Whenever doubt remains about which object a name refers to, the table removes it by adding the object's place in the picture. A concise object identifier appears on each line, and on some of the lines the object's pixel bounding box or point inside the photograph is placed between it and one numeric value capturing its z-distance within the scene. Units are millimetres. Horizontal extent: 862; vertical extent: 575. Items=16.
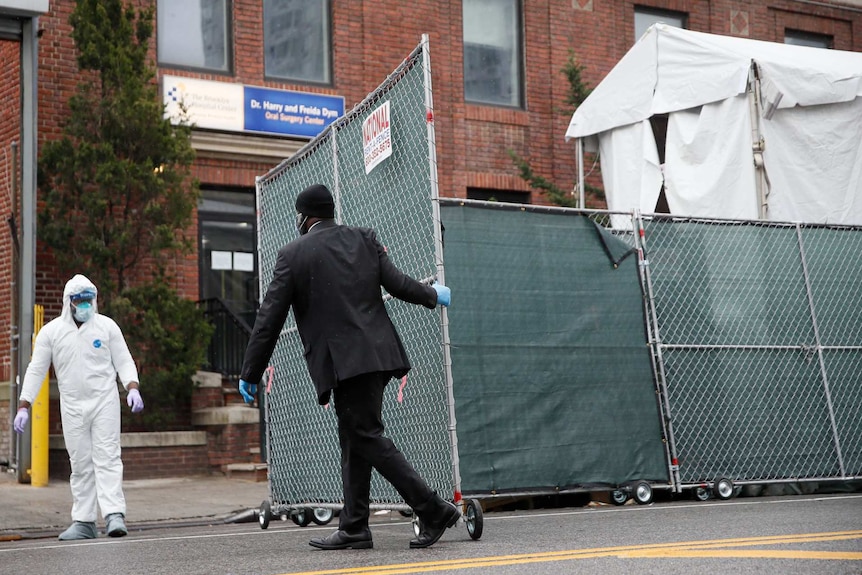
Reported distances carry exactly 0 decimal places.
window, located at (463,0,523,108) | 18656
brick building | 15523
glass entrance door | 16328
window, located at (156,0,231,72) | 16266
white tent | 13445
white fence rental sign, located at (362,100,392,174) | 8039
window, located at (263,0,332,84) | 17031
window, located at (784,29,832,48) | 21194
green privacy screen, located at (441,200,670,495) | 9164
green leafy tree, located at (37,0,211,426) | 14234
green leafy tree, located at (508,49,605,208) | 17531
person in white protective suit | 8922
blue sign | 16359
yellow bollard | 12883
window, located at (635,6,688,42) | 20188
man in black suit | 6324
